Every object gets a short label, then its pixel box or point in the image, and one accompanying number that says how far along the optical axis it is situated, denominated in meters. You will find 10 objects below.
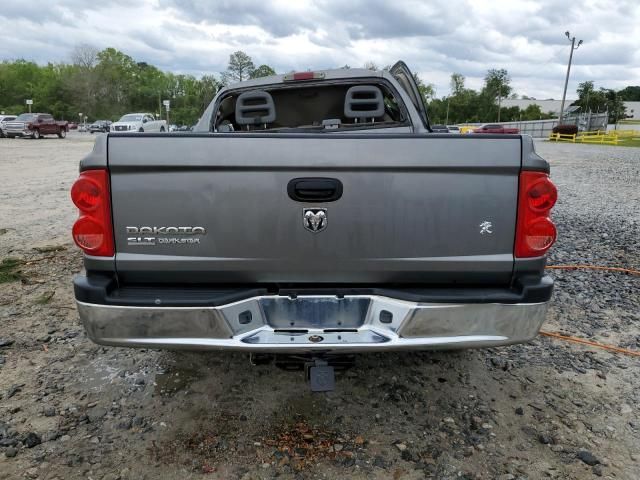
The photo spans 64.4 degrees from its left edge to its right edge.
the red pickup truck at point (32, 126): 32.91
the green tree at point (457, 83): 98.38
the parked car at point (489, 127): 37.55
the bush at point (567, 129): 45.81
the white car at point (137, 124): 29.22
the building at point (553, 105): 114.12
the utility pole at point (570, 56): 51.65
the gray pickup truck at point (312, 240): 2.25
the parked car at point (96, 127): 53.34
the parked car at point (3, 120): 33.41
